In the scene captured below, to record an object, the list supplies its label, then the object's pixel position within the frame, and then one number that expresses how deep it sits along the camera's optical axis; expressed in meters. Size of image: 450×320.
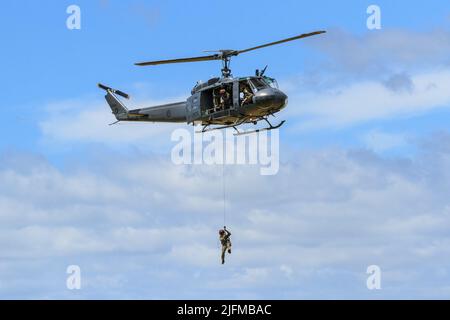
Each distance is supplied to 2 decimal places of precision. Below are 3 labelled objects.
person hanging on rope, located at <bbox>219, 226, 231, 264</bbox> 65.69
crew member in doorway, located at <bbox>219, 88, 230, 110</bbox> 70.19
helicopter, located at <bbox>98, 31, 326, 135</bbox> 68.06
